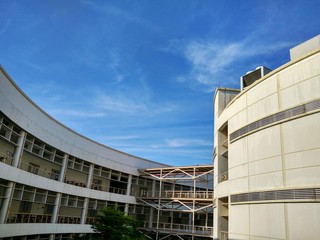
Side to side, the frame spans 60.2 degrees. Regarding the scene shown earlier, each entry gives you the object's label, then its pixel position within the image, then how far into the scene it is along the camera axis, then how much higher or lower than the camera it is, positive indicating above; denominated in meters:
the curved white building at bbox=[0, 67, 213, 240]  19.78 +2.39
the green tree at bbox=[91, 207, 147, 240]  21.11 -1.41
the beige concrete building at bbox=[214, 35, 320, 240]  12.48 +3.25
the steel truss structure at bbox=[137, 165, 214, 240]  32.06 +1.25
